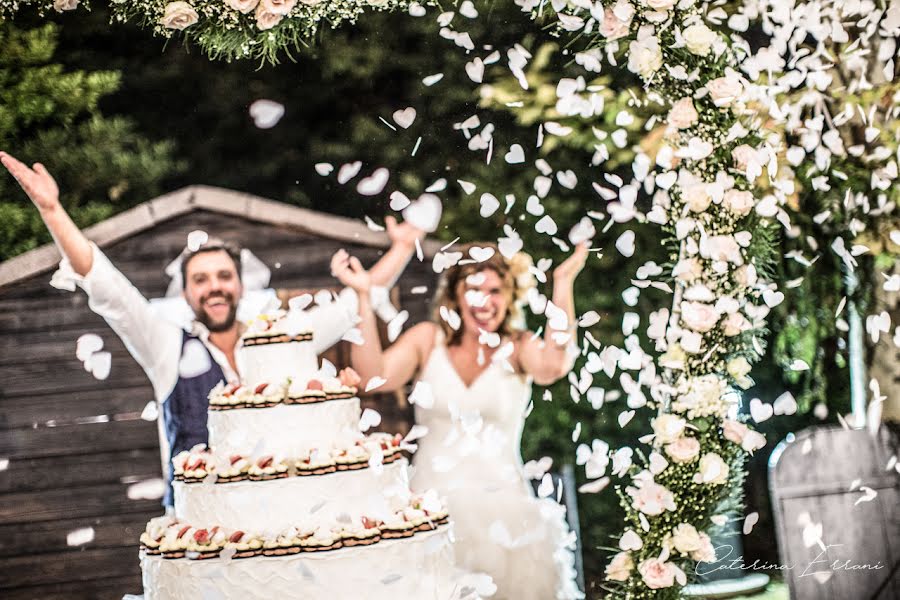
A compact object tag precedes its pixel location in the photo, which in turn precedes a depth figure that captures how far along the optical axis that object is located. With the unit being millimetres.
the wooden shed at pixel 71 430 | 4148
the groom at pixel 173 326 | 4172
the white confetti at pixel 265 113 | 4371
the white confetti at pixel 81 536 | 4152
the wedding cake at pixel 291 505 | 3070
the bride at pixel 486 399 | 4297
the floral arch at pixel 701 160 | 4168
